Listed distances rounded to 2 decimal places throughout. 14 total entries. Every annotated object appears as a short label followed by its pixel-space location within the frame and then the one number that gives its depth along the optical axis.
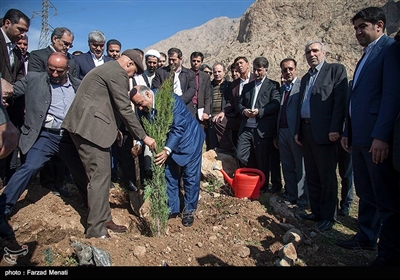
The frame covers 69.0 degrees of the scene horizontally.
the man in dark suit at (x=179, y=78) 5.59
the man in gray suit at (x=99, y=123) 3.21
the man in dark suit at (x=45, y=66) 4.40
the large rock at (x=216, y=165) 5.36
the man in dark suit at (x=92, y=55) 4.92
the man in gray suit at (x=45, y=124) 3.48
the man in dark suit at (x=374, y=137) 2.64
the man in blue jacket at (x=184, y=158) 3.76
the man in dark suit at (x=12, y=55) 3.75
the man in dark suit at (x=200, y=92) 6.01
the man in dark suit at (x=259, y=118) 4.98
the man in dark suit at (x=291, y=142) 4.61
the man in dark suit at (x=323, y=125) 3.68
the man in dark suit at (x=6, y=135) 2.10
